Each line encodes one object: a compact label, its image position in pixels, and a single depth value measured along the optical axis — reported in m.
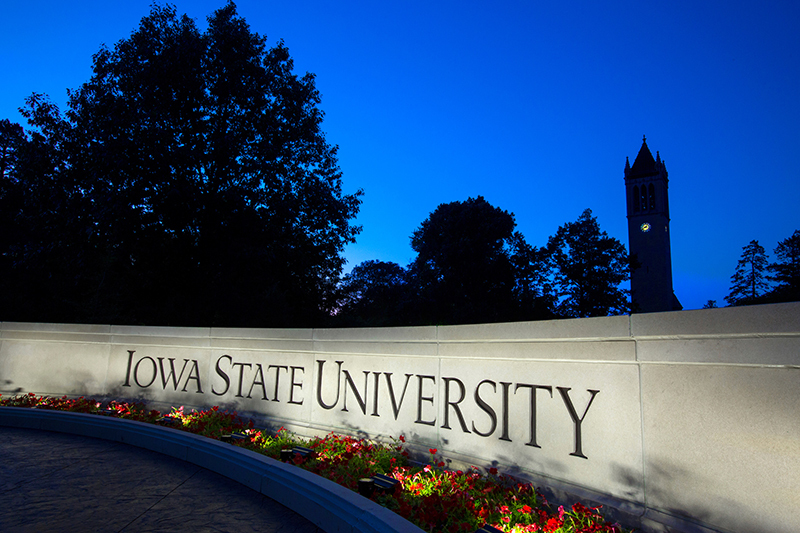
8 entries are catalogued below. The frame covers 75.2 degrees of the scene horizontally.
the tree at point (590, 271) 45.34
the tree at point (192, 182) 16.28
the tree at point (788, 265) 57.01
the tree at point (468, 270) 35.50
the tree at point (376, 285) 56.50
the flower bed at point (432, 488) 4.06
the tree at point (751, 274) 70.19
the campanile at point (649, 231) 67.62
